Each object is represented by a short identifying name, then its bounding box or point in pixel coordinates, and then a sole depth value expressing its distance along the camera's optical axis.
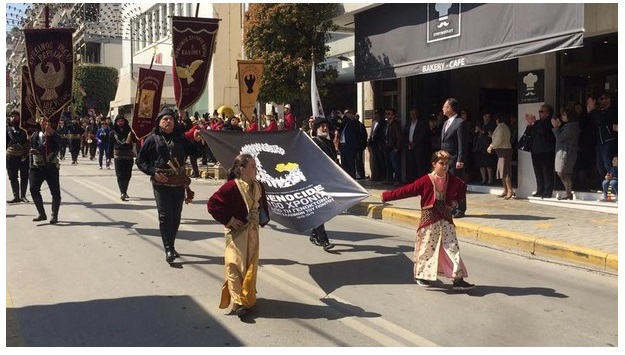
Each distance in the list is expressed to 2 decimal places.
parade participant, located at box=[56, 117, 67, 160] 27.02
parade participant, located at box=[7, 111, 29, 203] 12.52
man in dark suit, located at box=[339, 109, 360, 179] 15.38
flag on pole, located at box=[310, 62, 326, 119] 11.16
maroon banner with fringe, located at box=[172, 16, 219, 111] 12.98
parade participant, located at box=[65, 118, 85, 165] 25.34
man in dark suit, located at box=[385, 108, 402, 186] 15.01
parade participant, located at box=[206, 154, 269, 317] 5.66
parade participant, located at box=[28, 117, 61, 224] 10.45
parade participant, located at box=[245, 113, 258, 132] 15.54
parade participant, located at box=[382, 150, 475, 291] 6.47
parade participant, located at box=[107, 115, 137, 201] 13.52
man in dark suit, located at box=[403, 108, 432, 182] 14.55
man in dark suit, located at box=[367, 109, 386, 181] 15.73
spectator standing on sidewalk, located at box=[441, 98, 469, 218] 10.13
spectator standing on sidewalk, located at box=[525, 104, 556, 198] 11.70
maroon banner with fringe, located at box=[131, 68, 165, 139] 12.62
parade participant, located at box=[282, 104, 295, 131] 16.70
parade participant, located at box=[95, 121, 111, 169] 22.56
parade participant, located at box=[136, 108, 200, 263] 7.65
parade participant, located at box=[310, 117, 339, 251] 8.39
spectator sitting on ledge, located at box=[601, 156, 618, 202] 10.62
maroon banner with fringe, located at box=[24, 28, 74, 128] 10.83
